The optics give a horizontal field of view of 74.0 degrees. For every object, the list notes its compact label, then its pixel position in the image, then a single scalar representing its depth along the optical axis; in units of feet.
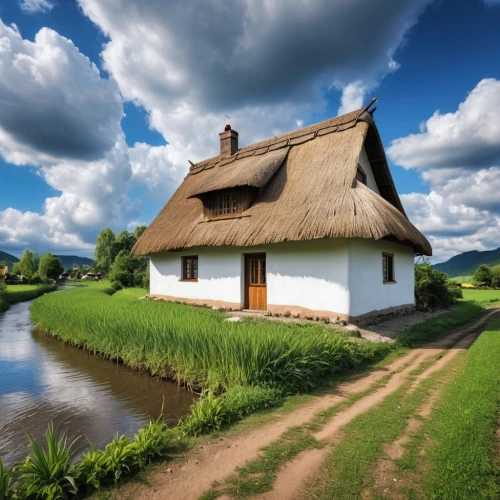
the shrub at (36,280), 129.90
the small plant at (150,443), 10.22
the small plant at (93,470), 9.18
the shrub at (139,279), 114.21
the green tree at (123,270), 114.91
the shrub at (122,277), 114.73
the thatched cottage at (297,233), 32.09
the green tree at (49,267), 151.33
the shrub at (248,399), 13.69
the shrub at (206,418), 12.35
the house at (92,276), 173.85
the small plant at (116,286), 100.35
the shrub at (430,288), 48.93
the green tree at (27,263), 165.18
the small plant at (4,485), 8.19
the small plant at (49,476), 8.77
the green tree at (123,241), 166.81
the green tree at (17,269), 170.44
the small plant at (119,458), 9.58
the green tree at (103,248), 174.50
